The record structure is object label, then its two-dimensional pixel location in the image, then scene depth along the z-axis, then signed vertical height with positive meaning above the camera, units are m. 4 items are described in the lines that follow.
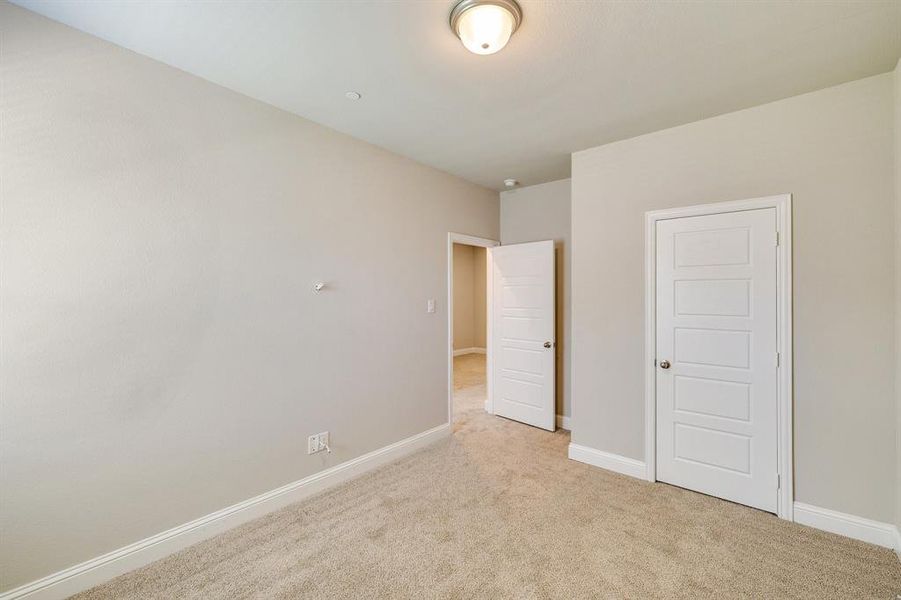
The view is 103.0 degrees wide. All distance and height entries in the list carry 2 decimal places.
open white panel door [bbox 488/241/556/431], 3.92 -0.41
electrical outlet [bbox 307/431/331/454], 2.65 -1.08
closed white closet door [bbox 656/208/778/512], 2.40 -0.42
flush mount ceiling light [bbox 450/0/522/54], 1.52 +1.20
